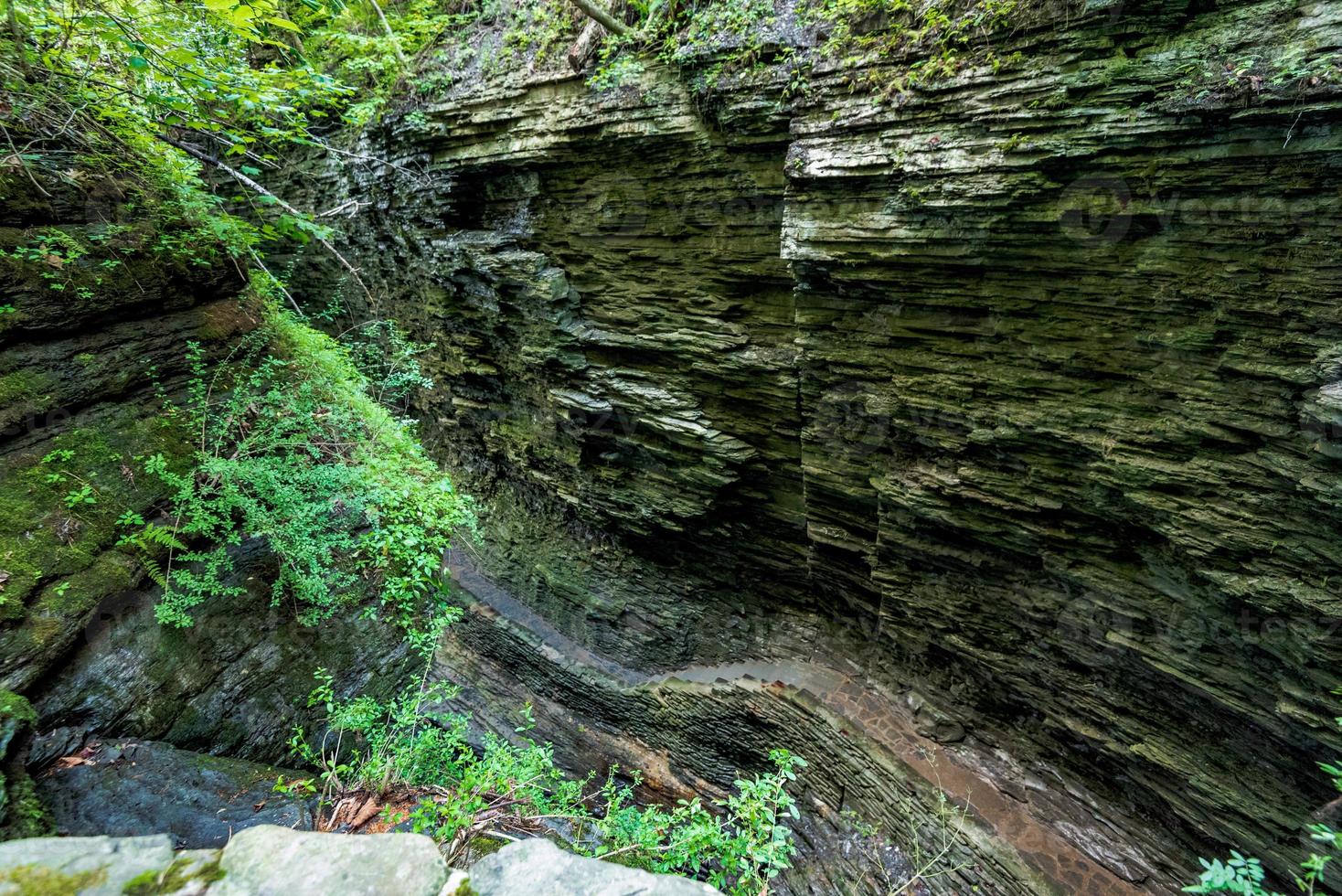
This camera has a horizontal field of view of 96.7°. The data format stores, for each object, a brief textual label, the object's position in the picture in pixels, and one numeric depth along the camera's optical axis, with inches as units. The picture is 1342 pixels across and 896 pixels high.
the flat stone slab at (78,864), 60.6
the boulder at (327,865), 62.3
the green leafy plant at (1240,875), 108.7
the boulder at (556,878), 64.2
